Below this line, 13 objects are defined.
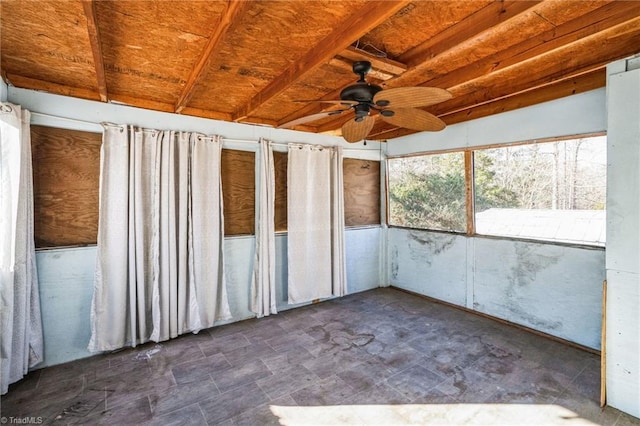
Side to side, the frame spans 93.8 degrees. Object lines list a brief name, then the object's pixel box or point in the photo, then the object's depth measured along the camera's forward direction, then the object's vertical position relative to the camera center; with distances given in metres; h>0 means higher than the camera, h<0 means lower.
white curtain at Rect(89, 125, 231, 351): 2.84 -0.31
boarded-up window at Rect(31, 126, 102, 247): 2.62 +0.22
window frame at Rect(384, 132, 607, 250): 2.96 +0.29
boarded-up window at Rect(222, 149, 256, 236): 3.60 +0.21
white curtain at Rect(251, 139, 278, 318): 3.71 -0.37
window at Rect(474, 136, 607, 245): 2.90 +0.16
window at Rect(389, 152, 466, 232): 4.07 +0.22
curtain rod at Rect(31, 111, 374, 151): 2.64 +0.83
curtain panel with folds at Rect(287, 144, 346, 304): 3.98 -0.23
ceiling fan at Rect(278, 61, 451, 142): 1.82 +0.69
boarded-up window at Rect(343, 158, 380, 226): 4.69 +0.24
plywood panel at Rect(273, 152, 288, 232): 3.99 +0.24
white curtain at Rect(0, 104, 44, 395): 2.21 -0.34
